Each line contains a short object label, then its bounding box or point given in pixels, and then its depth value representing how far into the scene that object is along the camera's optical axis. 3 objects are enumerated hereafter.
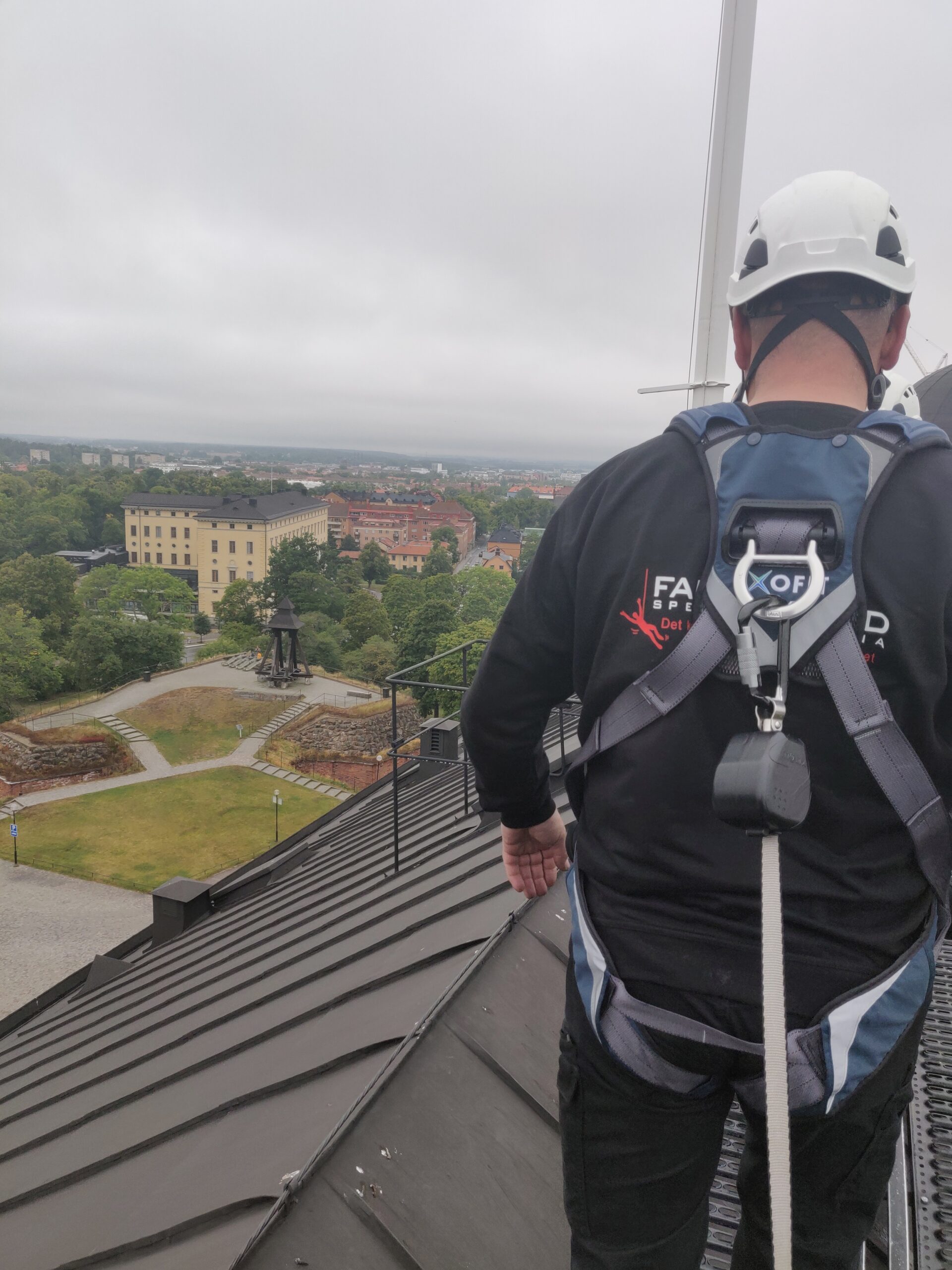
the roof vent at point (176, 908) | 7.77
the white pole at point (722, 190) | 5.42
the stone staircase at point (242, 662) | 39.00
